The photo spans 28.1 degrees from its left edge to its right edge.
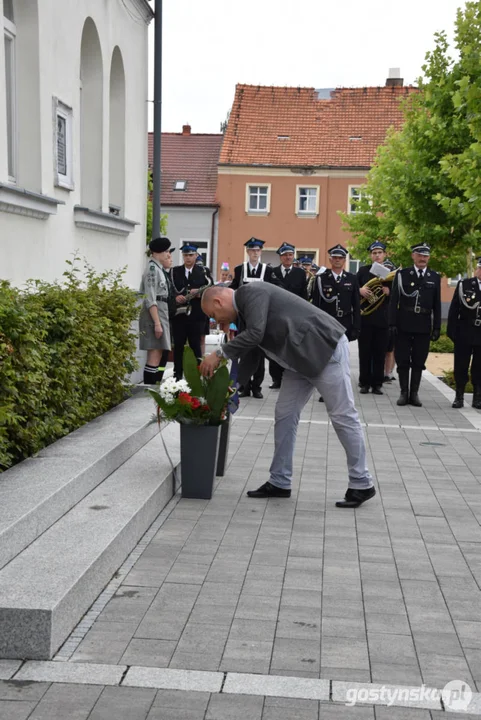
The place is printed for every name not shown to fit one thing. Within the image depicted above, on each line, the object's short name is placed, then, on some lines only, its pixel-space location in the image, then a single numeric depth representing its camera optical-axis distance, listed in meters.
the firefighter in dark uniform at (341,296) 13.21
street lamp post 14.09
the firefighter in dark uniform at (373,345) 13.95
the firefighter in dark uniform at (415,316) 12.67
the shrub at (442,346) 23.99
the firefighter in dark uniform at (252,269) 12.77
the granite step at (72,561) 3.96
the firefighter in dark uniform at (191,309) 12.40
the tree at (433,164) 24.00
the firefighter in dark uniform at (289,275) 13.09
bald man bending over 6.41
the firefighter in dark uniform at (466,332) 12.43
